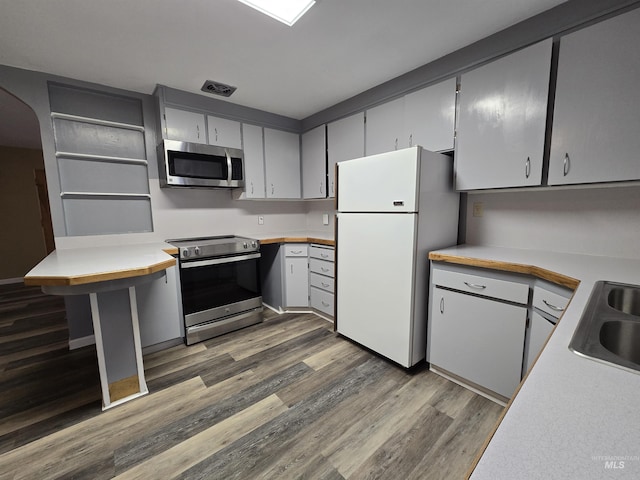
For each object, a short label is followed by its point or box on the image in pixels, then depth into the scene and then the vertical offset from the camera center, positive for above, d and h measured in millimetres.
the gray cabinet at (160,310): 2264 -836
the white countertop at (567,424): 350 -333
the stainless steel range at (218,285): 2441 -714
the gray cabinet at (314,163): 3225 +583
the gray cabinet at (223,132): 2828 +844
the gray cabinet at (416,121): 2098 +757
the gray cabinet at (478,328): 1584 -760
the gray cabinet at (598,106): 1390 +553
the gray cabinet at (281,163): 3275 +590
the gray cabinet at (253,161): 3090 +583
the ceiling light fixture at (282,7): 1523 +1160
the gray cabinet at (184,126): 2574 +837
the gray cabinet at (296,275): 3012 -717
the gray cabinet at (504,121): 1677 +584
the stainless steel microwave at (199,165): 2527 +459
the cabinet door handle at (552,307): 1329 -494
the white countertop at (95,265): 1321 -302
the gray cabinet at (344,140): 2805 +751
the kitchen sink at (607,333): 609 -326
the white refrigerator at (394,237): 1877 -205
